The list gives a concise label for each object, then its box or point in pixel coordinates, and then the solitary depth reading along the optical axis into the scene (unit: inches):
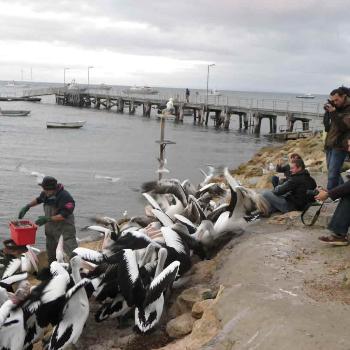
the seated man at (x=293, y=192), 354.3
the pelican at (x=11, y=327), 235.9
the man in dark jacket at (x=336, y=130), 323.0
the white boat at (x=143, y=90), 4951.0
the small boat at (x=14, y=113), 2546.8
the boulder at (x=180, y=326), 232.8
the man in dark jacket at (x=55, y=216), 335.6
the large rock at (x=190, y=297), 250.4
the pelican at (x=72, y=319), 235.6
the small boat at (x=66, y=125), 1994.3
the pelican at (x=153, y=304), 240.2
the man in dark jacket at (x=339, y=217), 269.1
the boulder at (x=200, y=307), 230.4
